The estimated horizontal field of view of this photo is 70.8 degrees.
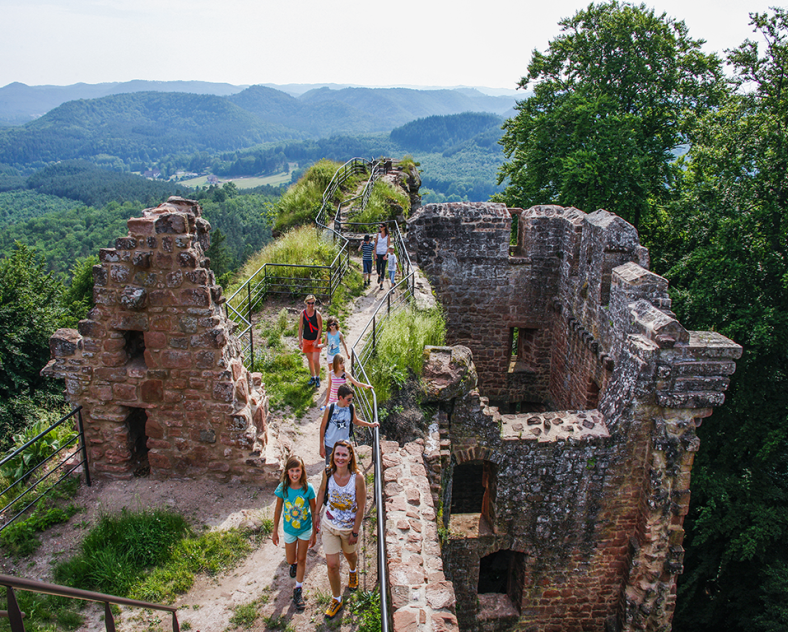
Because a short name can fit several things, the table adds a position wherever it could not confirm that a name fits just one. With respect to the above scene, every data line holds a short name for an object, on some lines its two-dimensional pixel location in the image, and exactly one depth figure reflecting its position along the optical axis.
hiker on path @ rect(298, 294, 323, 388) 8.62
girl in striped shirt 6.93
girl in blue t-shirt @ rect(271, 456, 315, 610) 4.84
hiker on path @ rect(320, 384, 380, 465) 5.95
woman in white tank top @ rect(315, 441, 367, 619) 4.75
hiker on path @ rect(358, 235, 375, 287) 13.86
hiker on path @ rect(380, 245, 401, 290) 12.95
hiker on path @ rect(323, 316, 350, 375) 8.16
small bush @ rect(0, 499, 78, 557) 5.38
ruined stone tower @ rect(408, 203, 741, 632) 7.29
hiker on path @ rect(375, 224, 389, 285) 13.36
